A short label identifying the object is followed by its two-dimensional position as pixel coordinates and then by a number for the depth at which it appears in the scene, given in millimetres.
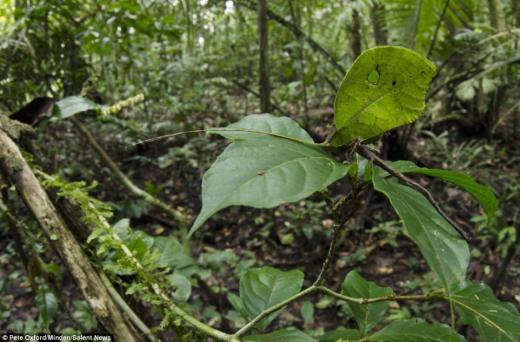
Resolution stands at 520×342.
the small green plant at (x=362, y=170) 393
